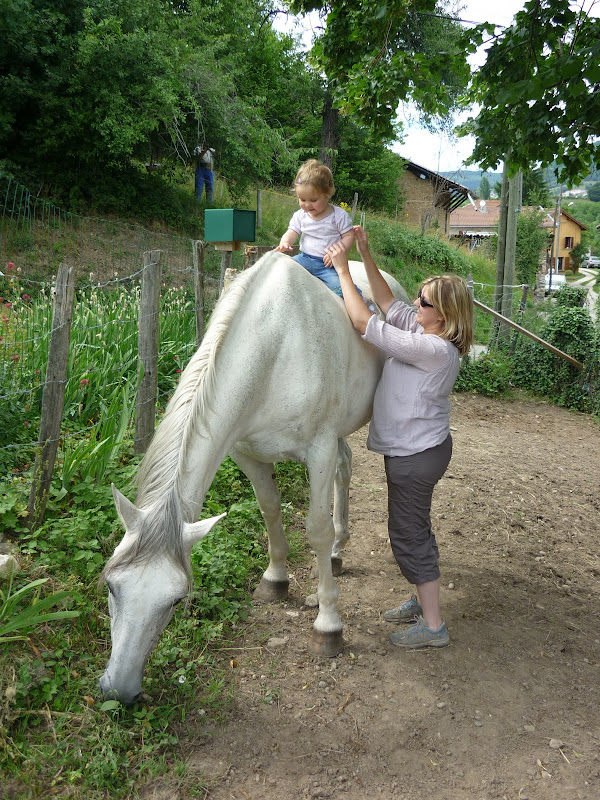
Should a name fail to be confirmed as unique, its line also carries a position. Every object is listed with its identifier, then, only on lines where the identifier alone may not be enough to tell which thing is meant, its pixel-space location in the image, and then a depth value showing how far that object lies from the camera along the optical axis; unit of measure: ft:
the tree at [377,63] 13.28
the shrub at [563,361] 28.68
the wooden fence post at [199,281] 16.84
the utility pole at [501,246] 33.86
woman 9.04
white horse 6.61
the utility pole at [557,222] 133.49
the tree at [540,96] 8.87
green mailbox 15.55
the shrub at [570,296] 30.45
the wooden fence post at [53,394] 10.55
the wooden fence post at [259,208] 57.20
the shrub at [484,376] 29.96
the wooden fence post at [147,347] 13.03
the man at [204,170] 48.10
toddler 10.29
